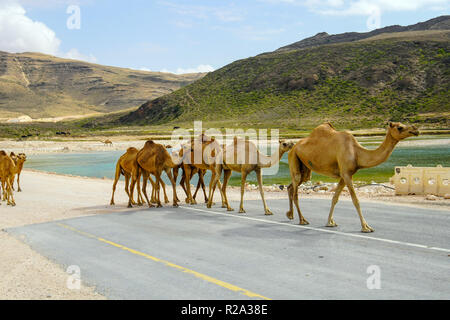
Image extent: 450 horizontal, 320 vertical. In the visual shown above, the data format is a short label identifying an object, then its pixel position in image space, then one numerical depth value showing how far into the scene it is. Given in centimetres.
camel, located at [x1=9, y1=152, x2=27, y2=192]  2162
